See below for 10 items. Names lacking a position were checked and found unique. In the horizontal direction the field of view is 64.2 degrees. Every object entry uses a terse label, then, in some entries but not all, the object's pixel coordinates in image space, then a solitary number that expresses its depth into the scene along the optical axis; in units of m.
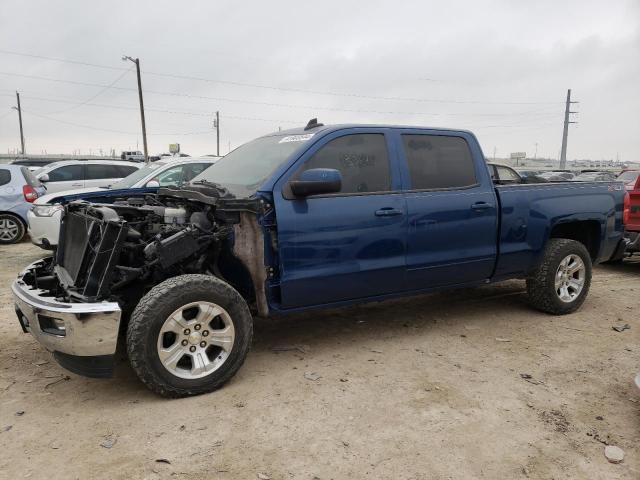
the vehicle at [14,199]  9.92
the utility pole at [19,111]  50.31
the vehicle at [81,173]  12.29
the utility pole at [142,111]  29.10
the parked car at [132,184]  7.59
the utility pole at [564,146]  48.06
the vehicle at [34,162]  21.24
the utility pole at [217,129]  53.12
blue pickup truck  3.26
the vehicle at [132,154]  37.77
